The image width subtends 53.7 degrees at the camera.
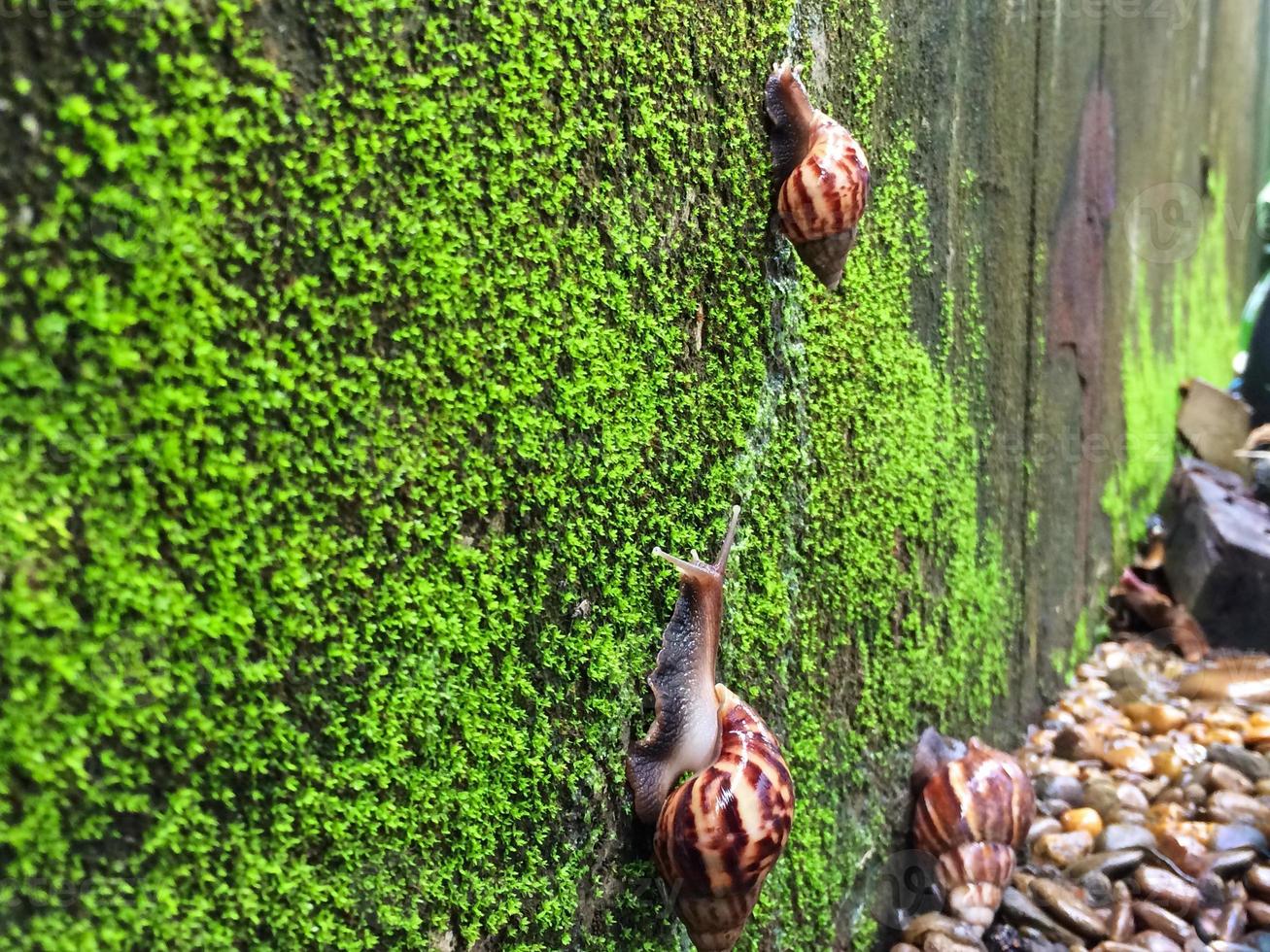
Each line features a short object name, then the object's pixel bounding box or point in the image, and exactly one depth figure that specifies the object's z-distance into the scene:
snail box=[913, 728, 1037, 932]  0.44
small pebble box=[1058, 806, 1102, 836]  0.50
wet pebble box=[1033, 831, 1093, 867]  0.48
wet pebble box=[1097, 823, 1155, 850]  0.49
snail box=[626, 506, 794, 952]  0.30
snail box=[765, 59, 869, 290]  0.35
